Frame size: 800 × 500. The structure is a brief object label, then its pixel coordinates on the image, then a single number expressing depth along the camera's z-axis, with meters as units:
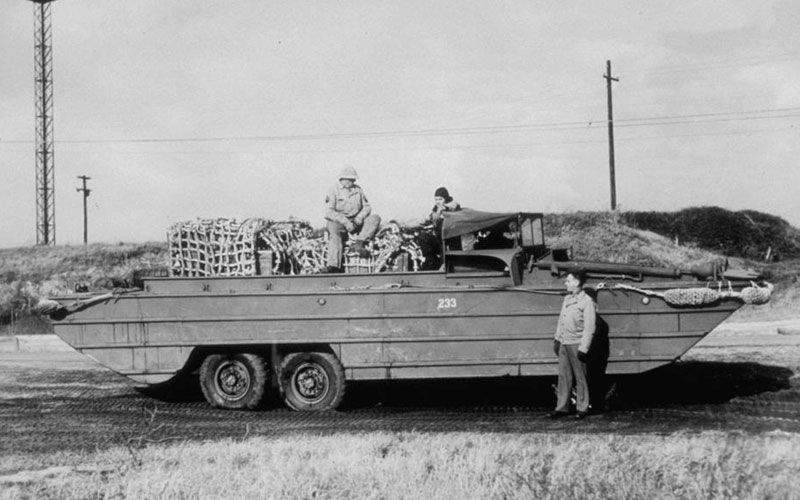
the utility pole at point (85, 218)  44.53
